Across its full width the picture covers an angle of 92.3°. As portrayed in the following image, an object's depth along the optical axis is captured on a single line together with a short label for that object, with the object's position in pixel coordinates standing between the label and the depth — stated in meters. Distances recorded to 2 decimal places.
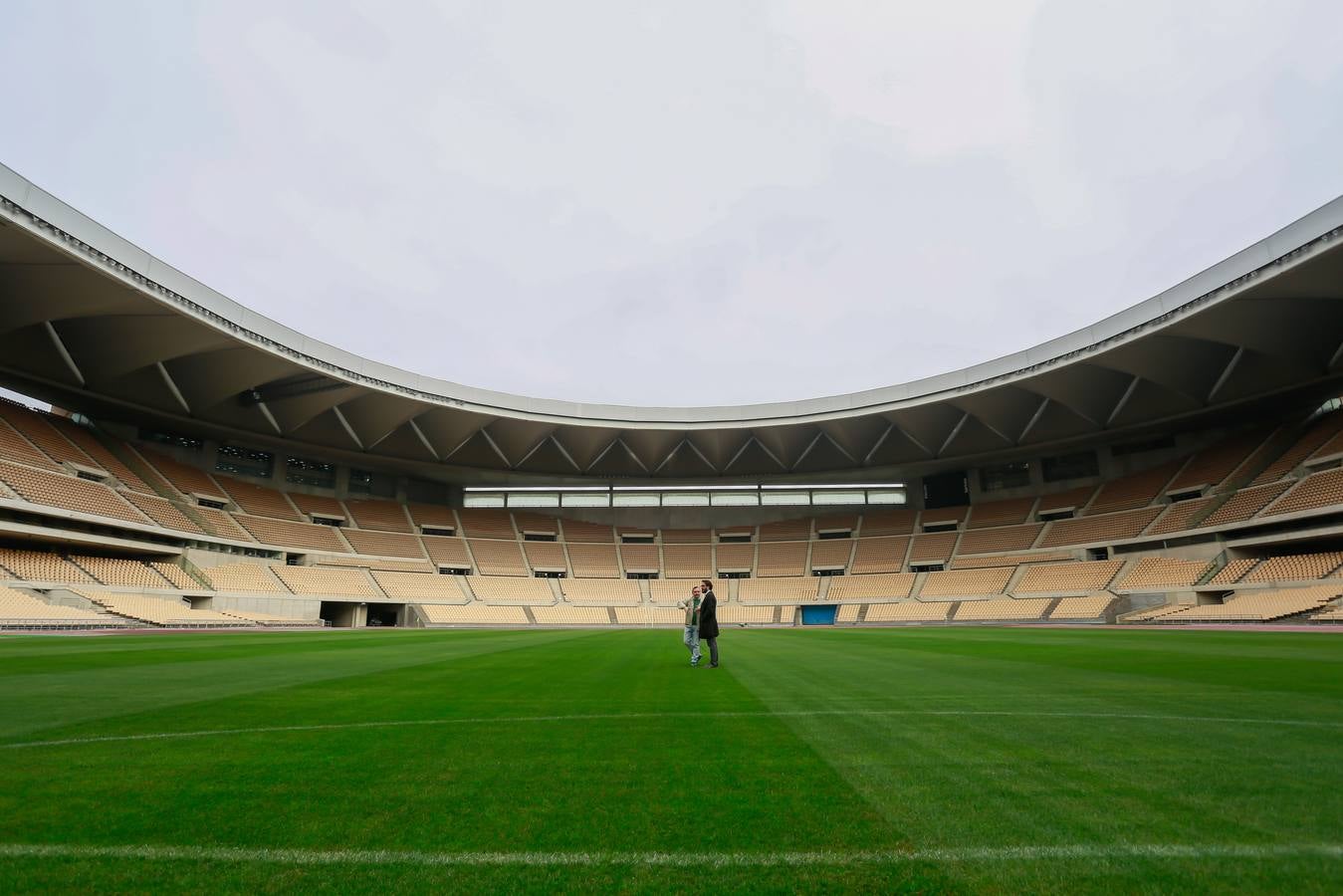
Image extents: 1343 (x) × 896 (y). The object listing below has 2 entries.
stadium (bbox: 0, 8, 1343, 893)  2.61
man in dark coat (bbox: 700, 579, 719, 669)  9.45
